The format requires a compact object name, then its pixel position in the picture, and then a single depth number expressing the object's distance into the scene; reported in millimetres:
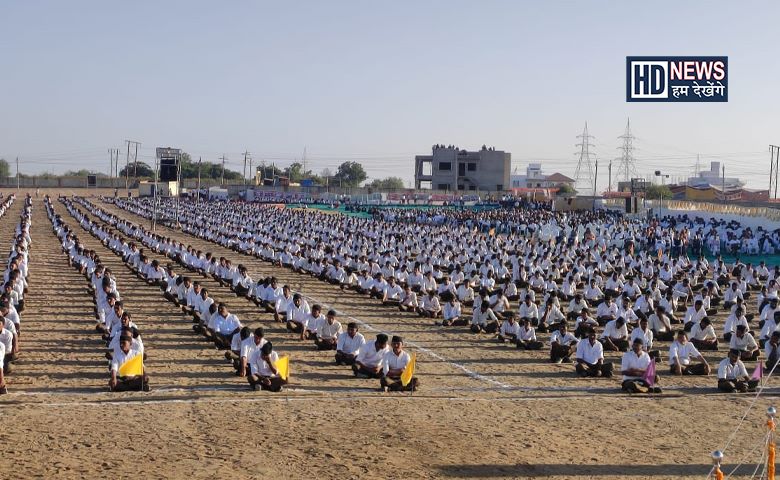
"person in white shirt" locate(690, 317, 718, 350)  17688
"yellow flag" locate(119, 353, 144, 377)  12711
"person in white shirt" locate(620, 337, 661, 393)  14039
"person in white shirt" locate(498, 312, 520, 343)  17781
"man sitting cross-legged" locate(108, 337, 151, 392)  12617
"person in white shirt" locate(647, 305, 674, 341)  18828
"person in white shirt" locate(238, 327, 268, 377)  13320
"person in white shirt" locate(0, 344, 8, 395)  12250
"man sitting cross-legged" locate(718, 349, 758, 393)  13945
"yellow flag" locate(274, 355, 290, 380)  13180
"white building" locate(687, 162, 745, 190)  150000
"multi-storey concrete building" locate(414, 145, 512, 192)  109125
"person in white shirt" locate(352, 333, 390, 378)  13891
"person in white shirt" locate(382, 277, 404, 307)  22922
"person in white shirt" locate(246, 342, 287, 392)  13031
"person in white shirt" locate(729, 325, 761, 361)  16719
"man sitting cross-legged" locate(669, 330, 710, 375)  15344
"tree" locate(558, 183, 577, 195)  124012
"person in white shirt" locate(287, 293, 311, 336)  17750
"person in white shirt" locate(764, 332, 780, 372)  15150
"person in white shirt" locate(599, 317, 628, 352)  17250
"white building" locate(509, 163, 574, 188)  155625
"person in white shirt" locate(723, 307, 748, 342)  18125
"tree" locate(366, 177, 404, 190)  165038
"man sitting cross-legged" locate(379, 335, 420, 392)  13367
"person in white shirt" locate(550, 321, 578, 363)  16109
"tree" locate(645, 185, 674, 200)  100275
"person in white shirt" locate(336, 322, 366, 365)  14881
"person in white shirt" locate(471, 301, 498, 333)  19047
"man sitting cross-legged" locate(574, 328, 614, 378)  14953
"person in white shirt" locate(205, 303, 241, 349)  15977
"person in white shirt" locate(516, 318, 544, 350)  17375
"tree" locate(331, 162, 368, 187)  156750
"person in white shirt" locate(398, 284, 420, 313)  22031
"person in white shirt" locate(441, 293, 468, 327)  20016
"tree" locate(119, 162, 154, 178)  139238
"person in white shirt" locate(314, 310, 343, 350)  16453
